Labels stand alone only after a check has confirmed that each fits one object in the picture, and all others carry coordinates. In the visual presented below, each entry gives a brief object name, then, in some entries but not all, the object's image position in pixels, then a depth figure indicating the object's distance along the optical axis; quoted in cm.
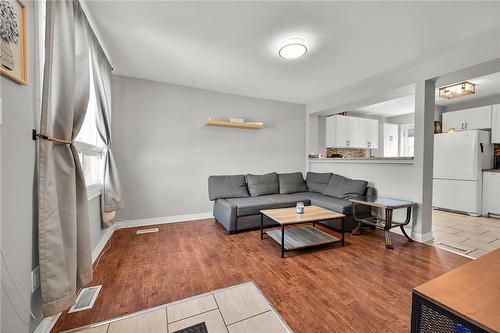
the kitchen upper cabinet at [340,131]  521
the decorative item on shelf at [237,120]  390
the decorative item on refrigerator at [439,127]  512
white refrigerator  404
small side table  263
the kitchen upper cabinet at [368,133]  557
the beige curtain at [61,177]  123
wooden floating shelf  372
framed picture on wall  98
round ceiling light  233
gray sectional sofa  317
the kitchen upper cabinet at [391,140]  608
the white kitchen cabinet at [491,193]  387
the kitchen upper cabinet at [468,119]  428
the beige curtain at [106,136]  249
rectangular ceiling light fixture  371
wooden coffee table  246
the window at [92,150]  233
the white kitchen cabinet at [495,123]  411
